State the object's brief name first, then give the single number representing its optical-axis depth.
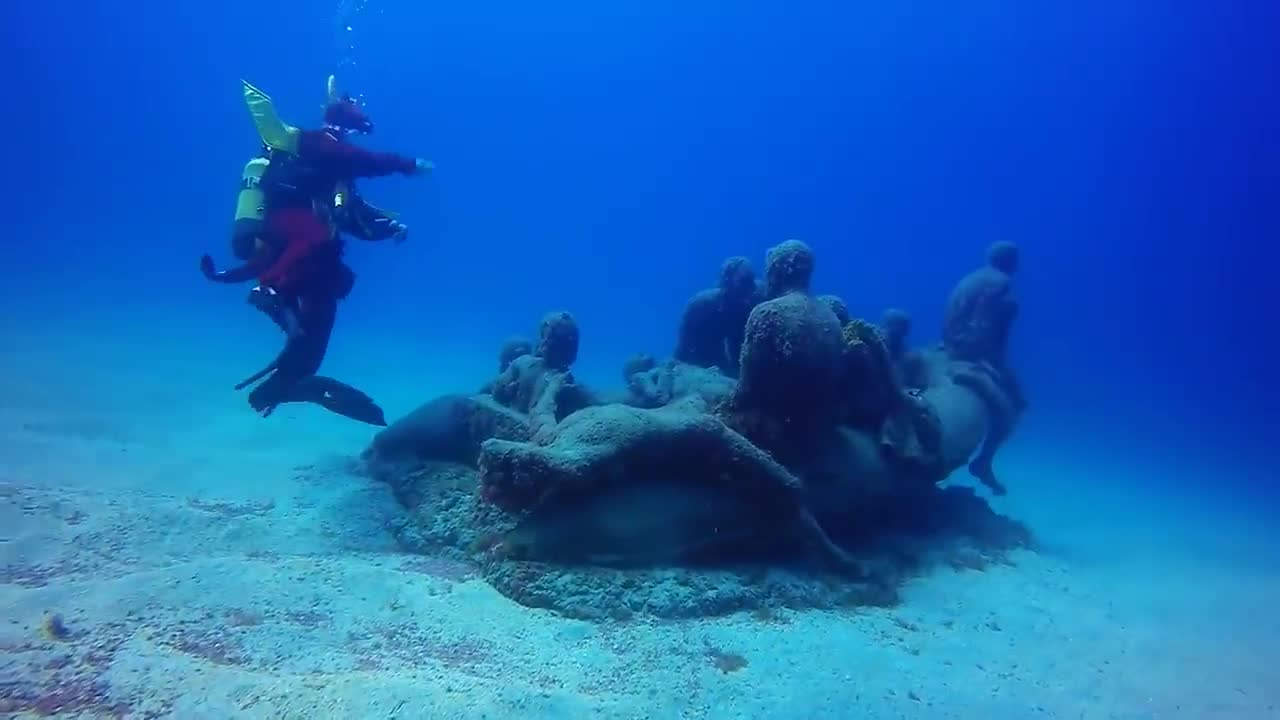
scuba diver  7.28
